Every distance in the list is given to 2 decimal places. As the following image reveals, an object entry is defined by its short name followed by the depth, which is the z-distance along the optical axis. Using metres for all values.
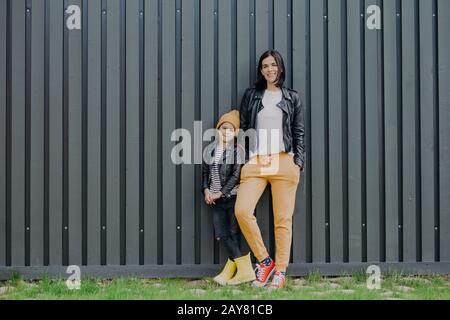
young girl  4.93
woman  4.82
